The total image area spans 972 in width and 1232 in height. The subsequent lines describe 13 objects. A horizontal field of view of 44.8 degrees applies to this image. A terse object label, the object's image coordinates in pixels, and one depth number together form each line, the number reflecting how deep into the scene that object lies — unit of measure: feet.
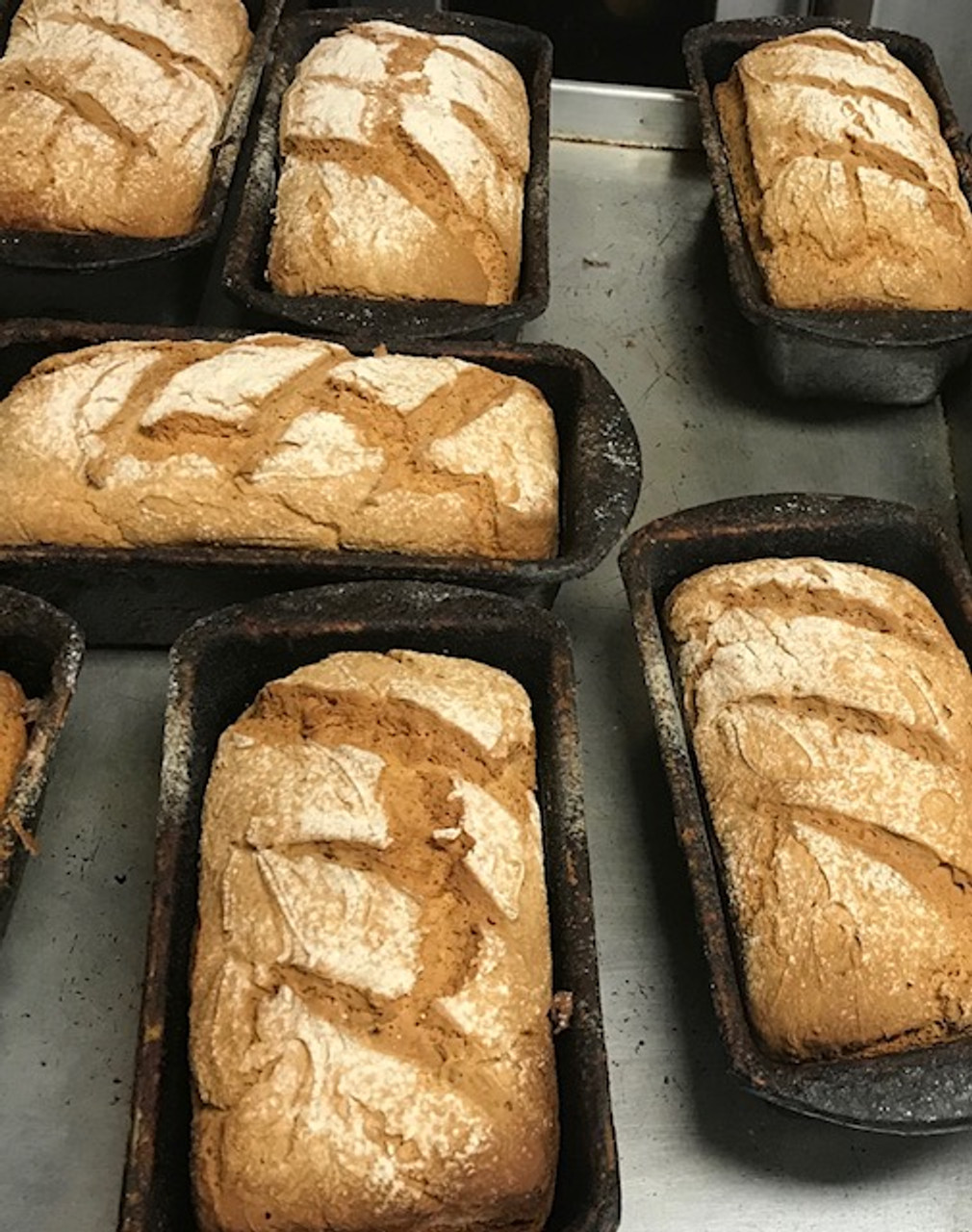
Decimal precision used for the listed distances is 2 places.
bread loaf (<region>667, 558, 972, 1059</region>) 1.15
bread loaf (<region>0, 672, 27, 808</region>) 1.26
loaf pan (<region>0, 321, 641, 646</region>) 1.37
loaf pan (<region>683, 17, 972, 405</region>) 1.66
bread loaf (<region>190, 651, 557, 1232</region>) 1.04
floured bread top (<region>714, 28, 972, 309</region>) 1.72
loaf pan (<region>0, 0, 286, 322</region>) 1.66
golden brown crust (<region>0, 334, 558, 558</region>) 1.43
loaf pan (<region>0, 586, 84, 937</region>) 1.20
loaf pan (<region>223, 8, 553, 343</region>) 1.62
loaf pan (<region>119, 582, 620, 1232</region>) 1.04
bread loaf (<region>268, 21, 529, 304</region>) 1.68
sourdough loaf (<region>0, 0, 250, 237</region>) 1.72
